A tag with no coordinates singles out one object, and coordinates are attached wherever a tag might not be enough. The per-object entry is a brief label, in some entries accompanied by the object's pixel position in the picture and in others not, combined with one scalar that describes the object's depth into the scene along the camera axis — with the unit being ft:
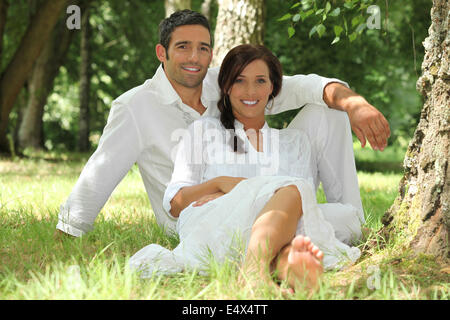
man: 12.76
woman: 9.05
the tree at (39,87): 45.75
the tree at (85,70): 48.06
